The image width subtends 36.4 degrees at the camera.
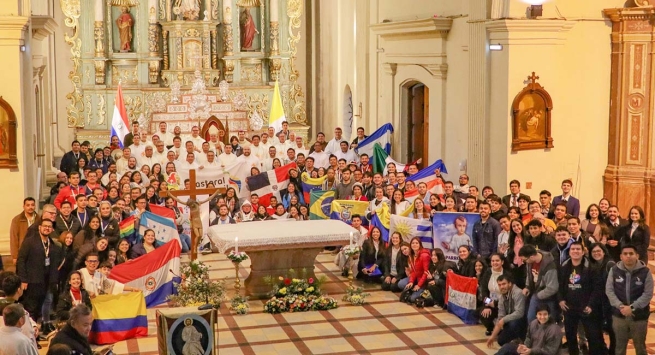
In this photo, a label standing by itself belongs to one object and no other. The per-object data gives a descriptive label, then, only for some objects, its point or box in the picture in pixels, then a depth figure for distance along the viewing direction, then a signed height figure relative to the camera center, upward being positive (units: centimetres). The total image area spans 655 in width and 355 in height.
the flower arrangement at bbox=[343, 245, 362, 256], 1504 -190
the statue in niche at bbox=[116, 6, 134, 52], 2819 +278
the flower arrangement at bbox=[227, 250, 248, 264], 1425 -188
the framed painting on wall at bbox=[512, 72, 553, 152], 1700 +11
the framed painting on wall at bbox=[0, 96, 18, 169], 1625 -9
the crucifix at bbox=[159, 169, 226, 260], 1482 -128
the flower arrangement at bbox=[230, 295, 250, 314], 1406 -256
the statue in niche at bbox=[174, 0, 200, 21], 2809 +330
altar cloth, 1443 -162
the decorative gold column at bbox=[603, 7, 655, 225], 1750 +22
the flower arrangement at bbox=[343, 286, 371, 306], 1451 -251
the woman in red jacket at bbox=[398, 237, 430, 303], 1449 -212
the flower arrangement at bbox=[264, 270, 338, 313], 1419 -248
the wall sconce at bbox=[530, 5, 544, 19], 1672 +191
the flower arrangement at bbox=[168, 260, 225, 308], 1368 -228
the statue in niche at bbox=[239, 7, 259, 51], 2912 +283
